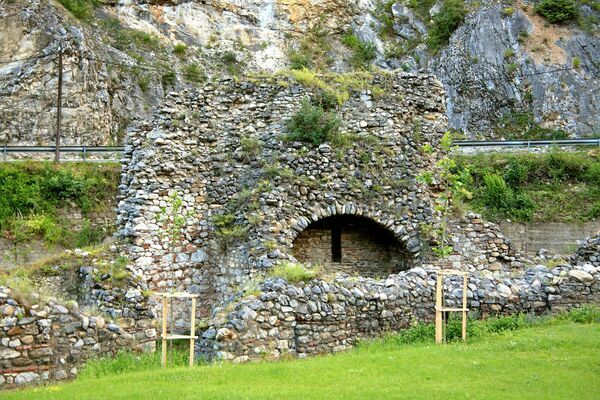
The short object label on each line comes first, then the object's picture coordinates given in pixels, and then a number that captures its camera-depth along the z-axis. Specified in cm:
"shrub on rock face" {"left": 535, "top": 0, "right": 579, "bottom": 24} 5328
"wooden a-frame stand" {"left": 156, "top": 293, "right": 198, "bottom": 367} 1360
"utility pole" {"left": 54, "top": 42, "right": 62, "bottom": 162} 3516
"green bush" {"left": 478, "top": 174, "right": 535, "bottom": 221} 2997
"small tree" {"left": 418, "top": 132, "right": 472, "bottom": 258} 2138
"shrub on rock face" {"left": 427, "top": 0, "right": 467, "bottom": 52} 5584
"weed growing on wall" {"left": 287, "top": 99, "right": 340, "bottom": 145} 2205
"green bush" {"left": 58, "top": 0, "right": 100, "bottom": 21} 5175
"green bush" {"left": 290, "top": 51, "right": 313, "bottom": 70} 5724
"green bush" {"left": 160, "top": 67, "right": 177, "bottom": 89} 5112
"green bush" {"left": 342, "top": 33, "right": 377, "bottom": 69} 5950
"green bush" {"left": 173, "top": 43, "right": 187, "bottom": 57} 5528
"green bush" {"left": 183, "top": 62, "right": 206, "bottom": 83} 5334
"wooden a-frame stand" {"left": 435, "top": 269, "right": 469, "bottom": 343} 1480
